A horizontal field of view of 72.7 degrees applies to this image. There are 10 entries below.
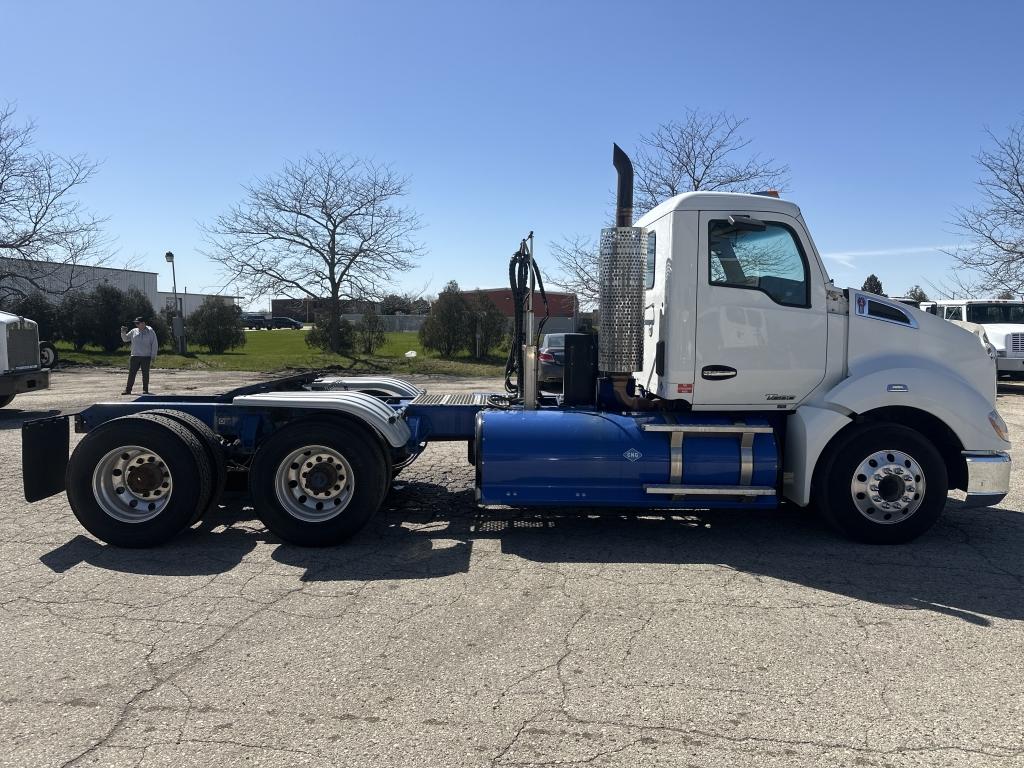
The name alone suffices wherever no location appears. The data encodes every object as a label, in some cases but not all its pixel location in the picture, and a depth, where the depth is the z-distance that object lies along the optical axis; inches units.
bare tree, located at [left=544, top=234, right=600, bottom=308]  818.2
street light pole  1082.7
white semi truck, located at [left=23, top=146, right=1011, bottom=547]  216.7
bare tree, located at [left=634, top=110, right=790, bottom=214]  752.3
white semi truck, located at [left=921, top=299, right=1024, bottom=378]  695.7
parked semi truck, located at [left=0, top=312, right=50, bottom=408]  495.2
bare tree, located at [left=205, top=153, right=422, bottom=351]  974.4
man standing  604.4
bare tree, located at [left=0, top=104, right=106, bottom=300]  898.1
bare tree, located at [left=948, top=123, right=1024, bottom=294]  859.4
